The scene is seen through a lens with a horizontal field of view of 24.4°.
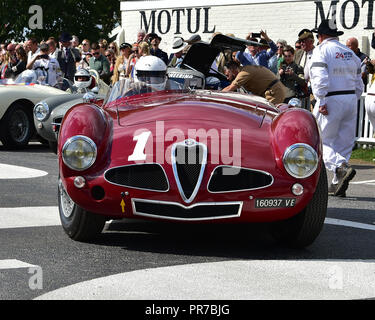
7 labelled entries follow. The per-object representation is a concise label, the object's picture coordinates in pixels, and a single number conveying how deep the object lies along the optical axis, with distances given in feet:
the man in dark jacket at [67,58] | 60.44
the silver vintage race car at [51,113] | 41.19
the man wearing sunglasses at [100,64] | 61.36
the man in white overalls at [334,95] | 31.01
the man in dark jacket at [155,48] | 56.24
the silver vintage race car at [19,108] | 45.03
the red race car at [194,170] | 19.12
